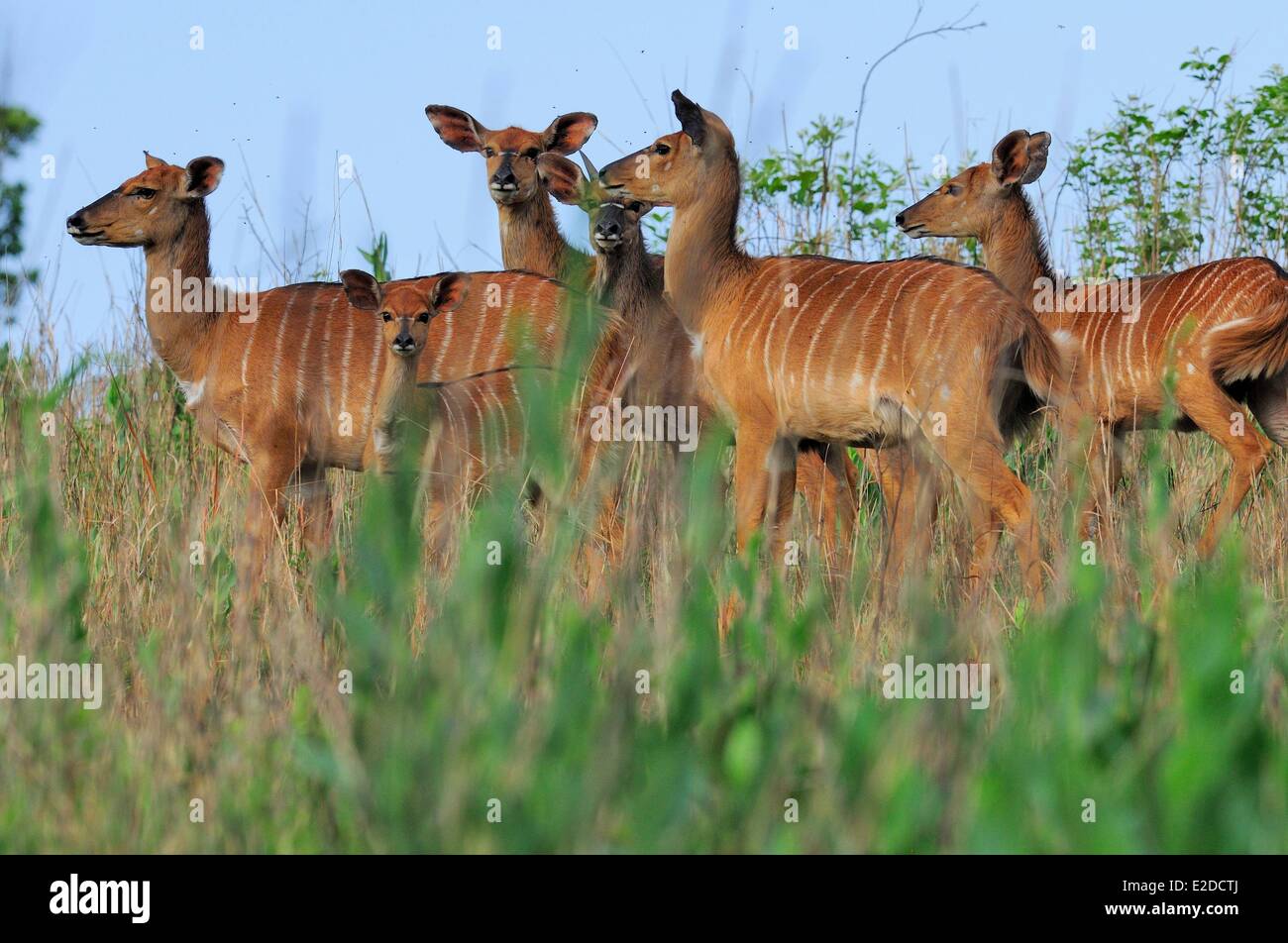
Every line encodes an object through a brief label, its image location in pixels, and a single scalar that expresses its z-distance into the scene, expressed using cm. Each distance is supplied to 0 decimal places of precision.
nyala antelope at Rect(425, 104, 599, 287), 1509
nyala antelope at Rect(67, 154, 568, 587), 1354
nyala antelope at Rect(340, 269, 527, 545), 1215
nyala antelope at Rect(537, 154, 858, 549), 1380
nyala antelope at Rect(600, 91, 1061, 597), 1172
